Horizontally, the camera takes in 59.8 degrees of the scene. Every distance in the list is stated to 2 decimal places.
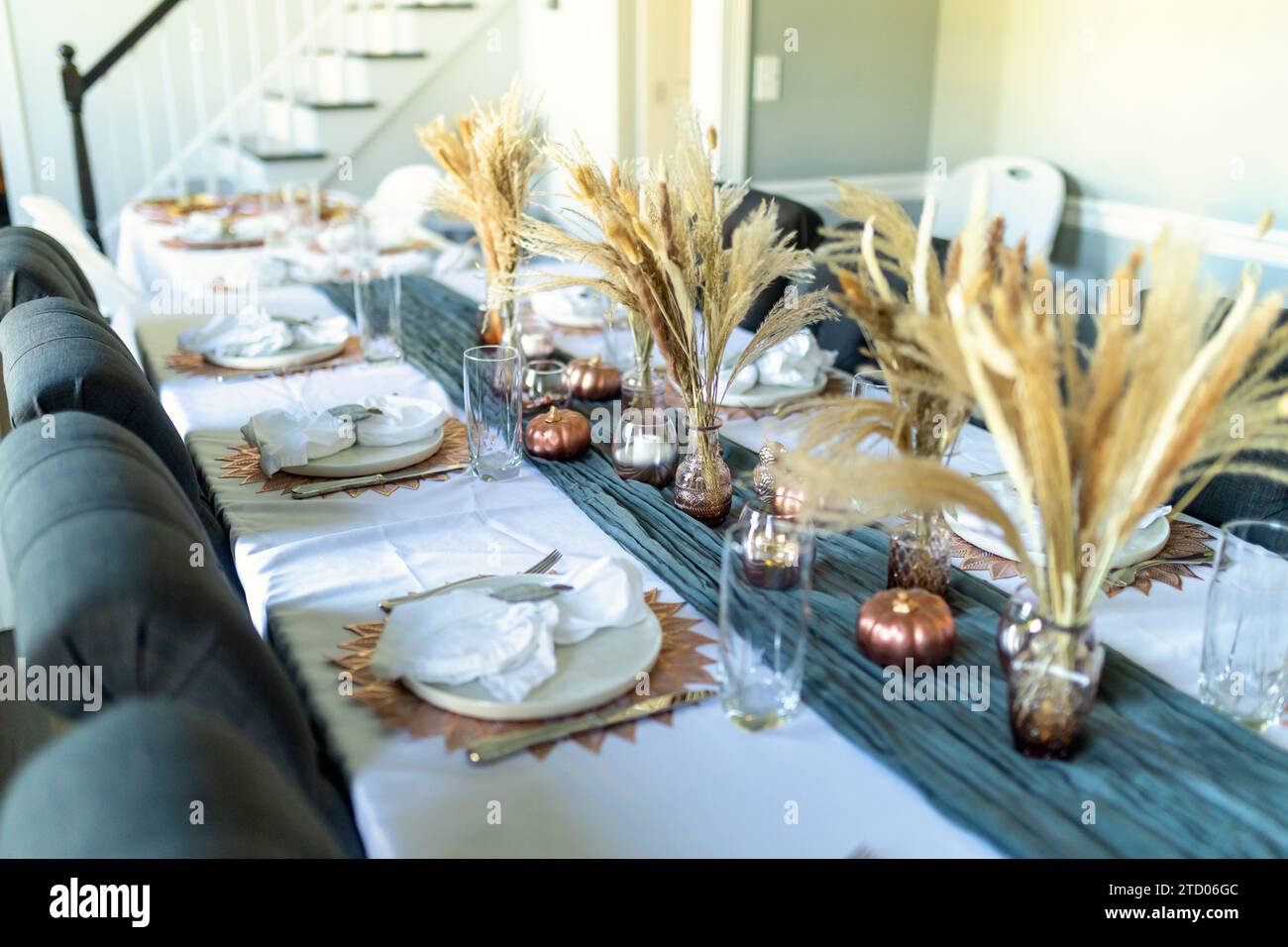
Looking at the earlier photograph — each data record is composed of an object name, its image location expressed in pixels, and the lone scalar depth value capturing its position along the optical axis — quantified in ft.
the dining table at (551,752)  2.88
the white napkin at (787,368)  6.14
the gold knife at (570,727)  3.15
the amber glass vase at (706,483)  4.65
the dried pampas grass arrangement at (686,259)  4.27
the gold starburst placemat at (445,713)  3.26
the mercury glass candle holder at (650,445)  5.02
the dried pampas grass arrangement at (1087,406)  2.56
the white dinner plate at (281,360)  6.68
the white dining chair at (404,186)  12.70
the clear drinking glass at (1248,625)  3.35
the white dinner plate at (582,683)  3.27
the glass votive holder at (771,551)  3.35
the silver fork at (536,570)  3.93
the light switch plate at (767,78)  11.39
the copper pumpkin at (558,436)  5.40
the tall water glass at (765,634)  3.22
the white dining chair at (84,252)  9.64
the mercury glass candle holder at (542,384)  5.98
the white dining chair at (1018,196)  11.52
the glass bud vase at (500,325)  6.51
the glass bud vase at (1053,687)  3.04
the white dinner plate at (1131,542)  4.21
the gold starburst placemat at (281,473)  5.08
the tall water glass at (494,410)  5.05
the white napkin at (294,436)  5.11
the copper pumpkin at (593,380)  6.23
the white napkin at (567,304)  7.71
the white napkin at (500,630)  3.37
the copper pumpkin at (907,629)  3.50
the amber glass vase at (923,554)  3.93
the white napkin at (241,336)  6.79
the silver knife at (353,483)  4.95
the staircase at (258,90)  16.99
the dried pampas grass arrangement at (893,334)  3.37
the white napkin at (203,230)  10.58
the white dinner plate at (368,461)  5.12
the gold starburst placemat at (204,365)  6.68
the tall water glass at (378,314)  6.72
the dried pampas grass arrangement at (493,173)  6.17
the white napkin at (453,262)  9.13
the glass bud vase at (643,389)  5.00
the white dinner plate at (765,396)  5.99
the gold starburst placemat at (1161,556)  4.20
